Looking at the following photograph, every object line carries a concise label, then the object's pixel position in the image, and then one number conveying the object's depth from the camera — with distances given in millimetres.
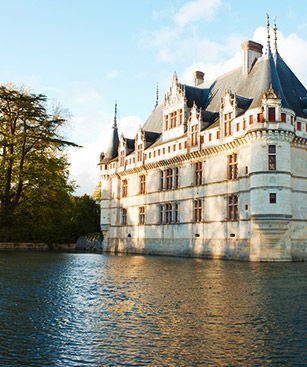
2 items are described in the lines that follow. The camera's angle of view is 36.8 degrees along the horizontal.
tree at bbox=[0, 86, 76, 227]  38594
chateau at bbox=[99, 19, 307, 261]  29156
